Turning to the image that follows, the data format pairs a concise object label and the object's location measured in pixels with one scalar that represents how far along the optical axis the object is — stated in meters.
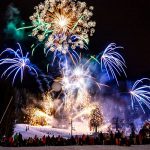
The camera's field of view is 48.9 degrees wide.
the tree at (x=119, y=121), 41.65
